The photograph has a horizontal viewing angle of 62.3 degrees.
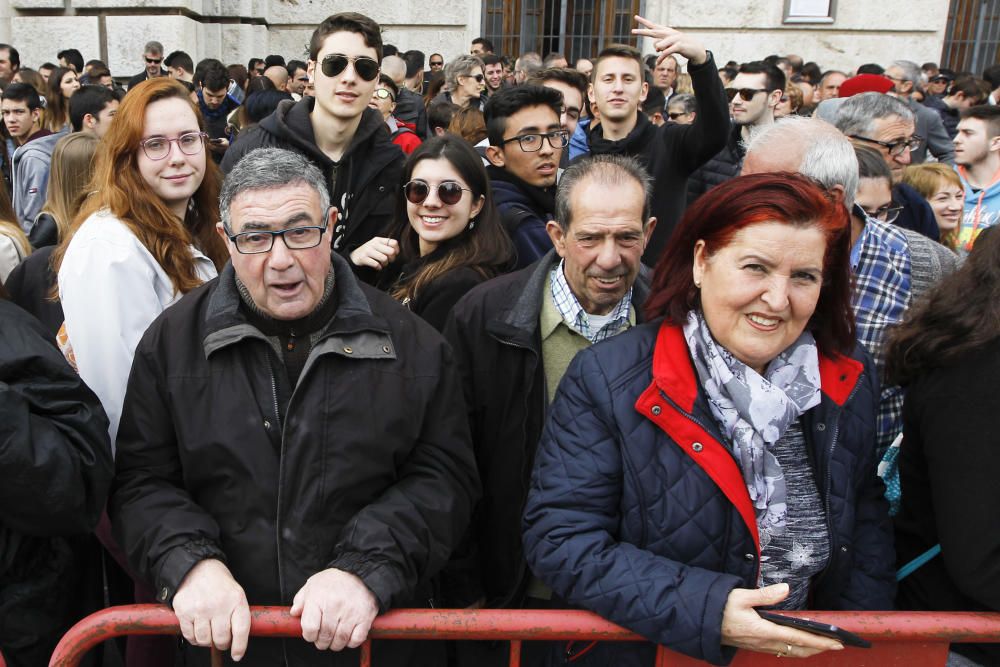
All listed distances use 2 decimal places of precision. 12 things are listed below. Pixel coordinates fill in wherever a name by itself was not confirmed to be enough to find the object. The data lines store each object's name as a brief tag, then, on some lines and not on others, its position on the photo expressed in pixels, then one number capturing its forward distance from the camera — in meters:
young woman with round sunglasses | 2.92
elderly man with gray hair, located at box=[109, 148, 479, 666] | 1.91
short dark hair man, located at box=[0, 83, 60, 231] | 5.36
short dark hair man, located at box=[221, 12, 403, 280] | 3.59
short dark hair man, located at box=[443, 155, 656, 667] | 2.38
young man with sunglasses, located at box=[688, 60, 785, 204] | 5.36
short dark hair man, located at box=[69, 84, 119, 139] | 5.52
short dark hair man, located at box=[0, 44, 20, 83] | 9.53
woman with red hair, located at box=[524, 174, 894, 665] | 1.71
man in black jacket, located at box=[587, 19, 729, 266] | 3.64
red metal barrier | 1.72
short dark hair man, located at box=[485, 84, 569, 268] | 3.43
